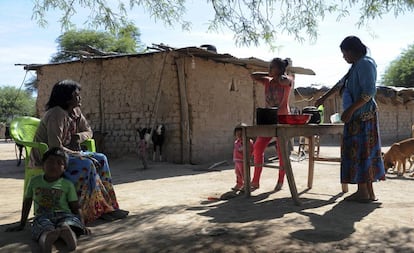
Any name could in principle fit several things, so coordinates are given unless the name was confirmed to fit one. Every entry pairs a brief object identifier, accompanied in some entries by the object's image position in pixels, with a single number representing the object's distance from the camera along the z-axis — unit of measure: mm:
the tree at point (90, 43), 26000
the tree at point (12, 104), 41188
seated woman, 3295
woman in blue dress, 3887
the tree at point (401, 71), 29703
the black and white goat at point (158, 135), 9195
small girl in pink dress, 5020
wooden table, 4027
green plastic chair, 3332
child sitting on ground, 2887
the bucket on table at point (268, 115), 4144
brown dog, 6766
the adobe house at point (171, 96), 9203
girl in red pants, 4730
